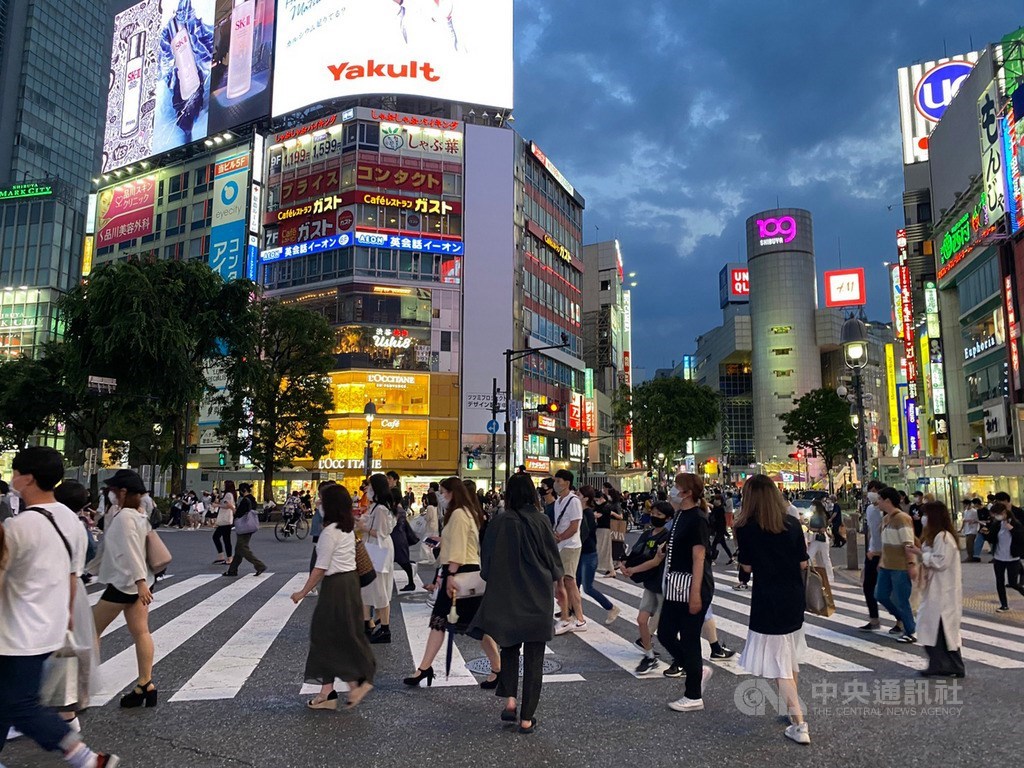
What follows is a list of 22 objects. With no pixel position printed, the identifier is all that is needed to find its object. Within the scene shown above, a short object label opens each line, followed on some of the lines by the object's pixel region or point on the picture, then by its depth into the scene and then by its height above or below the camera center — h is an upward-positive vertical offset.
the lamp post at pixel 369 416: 32.80 +2.63
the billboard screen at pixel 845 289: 115.00 +28.78
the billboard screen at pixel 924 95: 61.50 +31.17
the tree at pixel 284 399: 40.69 +4.00
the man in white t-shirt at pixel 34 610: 3.70 -0.70
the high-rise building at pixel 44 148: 90.31 +47.09
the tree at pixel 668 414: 65.12 +5.38
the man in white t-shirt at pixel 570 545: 9.26 -0.88
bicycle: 27.48 -2.09
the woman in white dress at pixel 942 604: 6.86 -1.15
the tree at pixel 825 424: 59.28 +4.13
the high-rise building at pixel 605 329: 92.88 +18.15
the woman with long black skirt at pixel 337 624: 5.68 -1.14
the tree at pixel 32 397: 40.72 +3.96
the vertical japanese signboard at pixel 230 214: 60.72 +21.20
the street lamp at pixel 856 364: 17.95 +3.02
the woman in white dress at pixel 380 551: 8.54 -0.89
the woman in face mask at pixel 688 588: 5.75 -0.88
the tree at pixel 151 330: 30.22 +5.83
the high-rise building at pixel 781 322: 119.12 +24.42
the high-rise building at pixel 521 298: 57.25 +14.43
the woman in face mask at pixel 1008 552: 10.66 -1.04
